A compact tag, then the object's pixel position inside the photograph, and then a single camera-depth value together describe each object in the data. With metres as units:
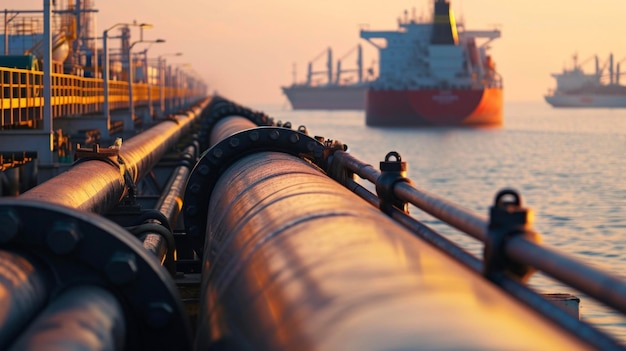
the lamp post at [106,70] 43.84
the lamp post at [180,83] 134.25
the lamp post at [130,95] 57.95
